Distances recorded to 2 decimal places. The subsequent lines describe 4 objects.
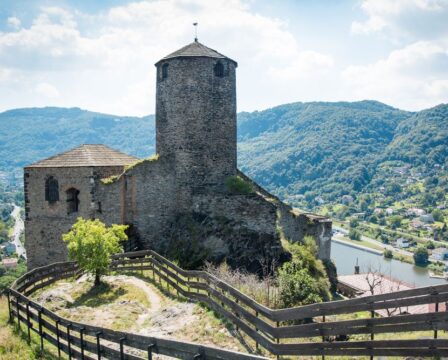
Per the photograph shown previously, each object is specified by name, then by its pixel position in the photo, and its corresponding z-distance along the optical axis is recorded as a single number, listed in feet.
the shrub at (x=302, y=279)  45.37
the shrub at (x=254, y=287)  42.42
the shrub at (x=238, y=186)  71.82
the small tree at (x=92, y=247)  50.67
